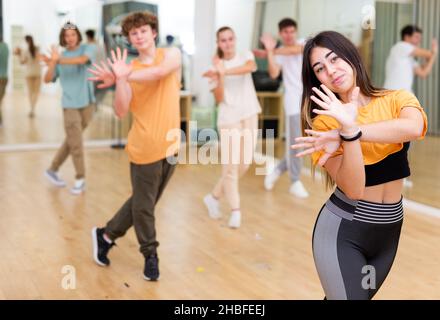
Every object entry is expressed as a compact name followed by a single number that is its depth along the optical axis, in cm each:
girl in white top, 418
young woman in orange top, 155
